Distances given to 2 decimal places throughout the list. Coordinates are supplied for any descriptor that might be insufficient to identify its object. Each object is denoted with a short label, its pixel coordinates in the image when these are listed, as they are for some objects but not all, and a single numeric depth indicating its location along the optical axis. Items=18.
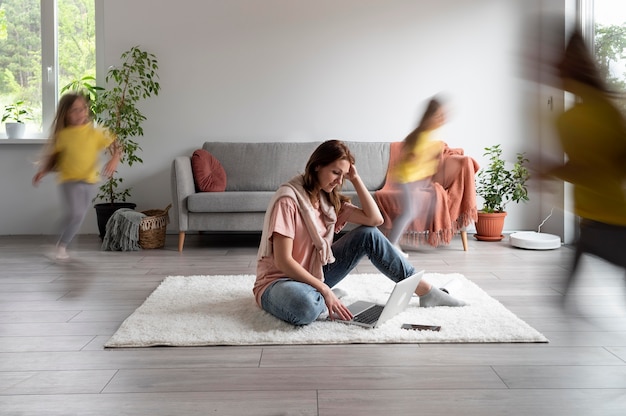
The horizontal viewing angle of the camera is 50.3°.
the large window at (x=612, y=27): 4.17
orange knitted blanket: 5.03
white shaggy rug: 2.69
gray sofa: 5.76
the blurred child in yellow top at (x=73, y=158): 4.16
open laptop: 2.80
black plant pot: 5.59
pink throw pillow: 5.41
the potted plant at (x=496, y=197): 5.59
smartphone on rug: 2.80
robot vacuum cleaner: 5.06
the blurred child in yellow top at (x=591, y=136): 1.07
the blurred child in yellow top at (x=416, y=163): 3.41
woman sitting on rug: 2.73
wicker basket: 5.23
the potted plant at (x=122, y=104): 5.64
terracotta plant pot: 5.59
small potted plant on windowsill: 5.95
